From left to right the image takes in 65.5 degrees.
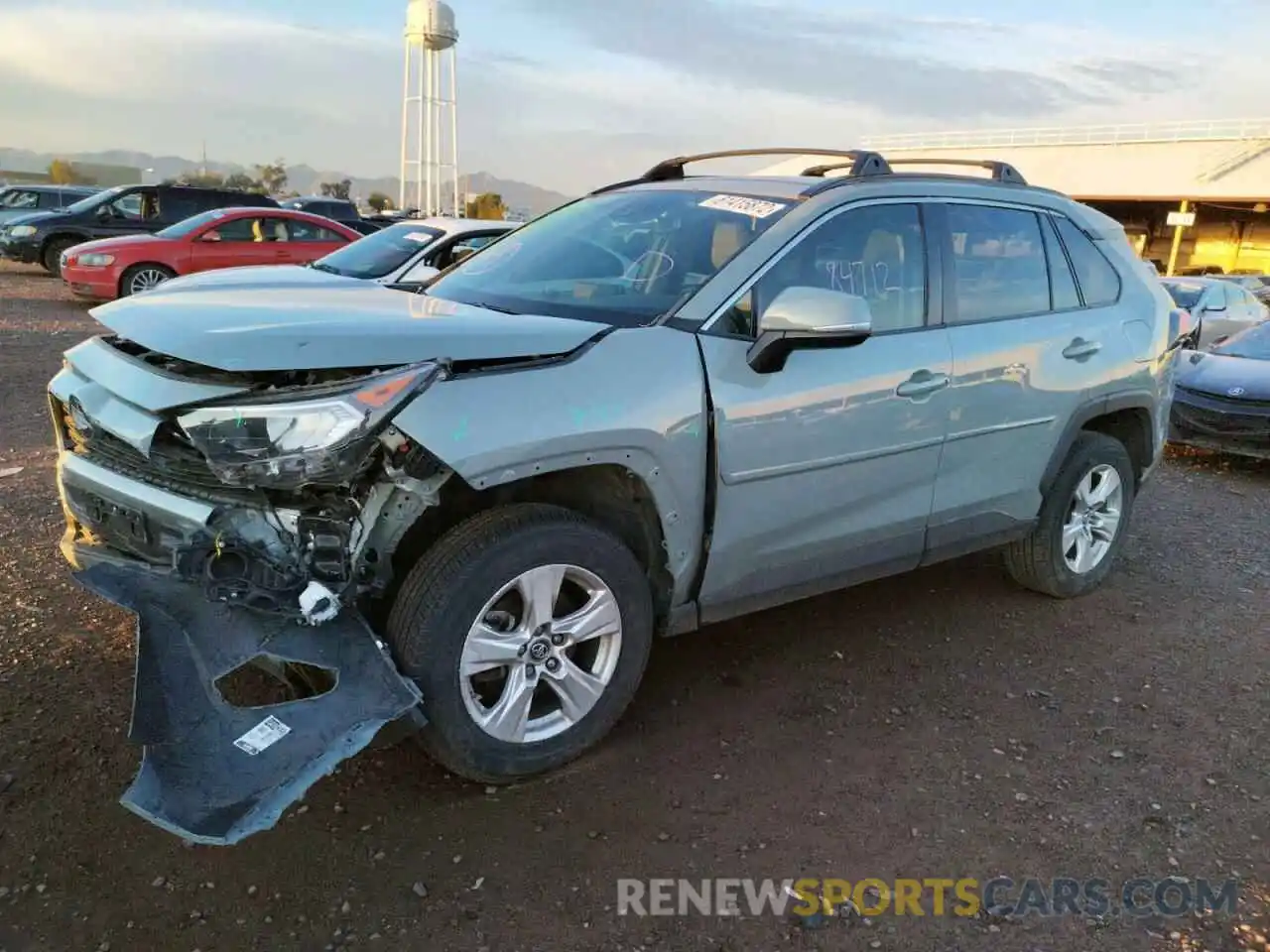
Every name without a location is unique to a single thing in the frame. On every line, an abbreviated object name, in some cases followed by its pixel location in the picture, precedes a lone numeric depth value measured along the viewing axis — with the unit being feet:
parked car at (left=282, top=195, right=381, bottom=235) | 67.87
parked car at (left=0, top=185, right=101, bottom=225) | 72.90
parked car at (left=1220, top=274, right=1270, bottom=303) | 66.18
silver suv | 8.57
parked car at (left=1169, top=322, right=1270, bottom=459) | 25.72
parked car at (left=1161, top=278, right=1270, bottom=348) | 42.22
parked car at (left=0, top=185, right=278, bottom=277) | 52.13
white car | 29.07
